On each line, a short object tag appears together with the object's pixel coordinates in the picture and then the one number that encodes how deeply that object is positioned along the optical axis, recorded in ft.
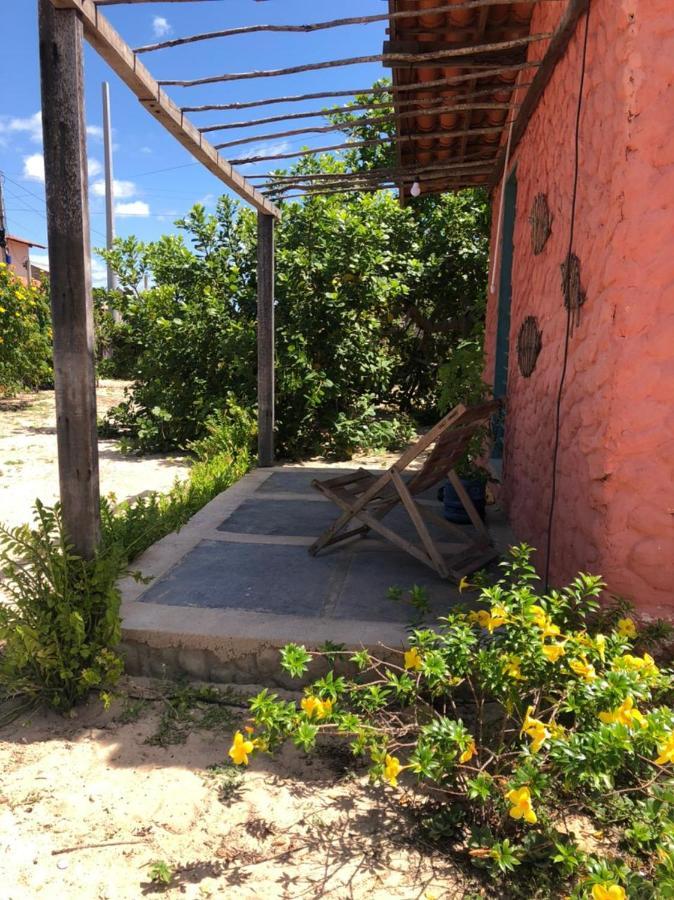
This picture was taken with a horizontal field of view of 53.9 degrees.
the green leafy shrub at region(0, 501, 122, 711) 7.99
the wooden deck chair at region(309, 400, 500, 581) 10.42
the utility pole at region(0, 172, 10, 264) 51.29
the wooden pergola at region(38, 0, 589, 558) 7.80
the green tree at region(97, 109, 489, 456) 23.80
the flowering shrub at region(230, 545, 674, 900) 5.00
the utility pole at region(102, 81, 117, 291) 67.76
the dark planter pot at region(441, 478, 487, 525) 13.80
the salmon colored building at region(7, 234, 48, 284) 102.64
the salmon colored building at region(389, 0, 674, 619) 7.22
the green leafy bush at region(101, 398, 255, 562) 11.57
